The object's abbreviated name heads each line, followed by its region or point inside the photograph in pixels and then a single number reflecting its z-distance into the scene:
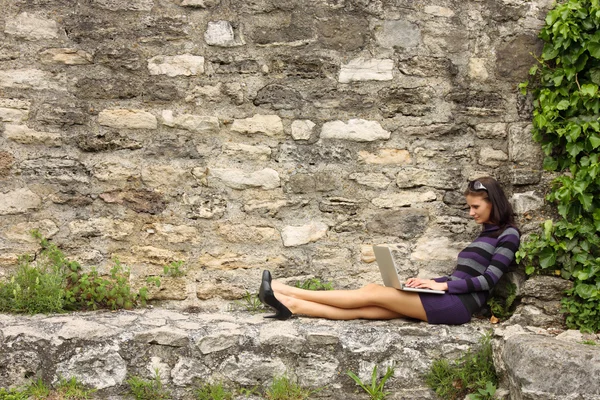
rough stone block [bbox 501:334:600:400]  3.17
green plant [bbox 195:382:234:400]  3.49
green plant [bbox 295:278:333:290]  4.33
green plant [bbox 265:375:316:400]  3.52
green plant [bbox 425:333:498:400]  3.58
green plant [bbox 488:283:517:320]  4.11
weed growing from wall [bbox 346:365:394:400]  3.56
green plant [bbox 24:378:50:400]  3.41
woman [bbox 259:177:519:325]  3.93
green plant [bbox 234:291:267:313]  4.26
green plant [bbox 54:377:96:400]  3.42
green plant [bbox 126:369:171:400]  3.49
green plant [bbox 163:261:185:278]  4.23
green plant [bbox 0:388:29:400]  3.34
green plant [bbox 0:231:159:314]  3.93
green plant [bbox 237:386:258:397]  3.55
